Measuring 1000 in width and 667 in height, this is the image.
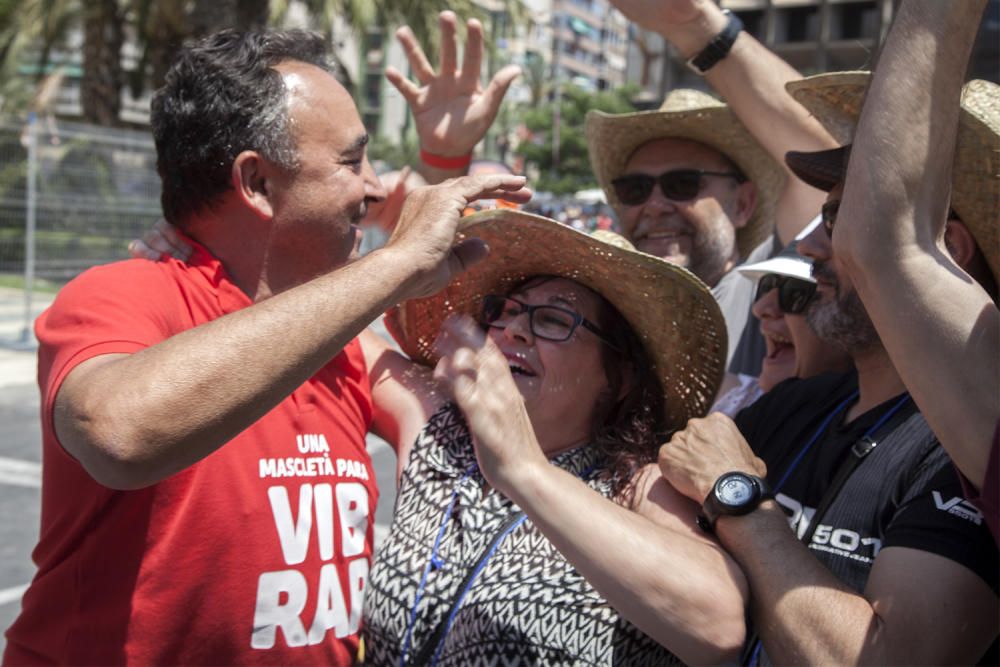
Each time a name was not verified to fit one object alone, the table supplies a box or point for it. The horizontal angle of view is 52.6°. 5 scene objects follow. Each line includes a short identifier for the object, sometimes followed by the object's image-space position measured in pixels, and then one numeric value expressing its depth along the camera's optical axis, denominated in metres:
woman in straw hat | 1.65
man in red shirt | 1.42
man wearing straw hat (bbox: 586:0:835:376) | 3.25
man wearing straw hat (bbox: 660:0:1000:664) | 1.22
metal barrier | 10.53
